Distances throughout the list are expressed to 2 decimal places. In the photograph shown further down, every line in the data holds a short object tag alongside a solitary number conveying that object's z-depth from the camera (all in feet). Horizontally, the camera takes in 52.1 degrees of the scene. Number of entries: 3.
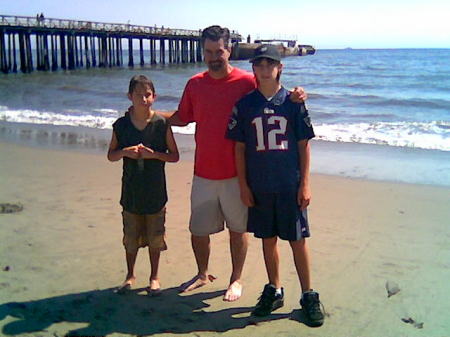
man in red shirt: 11.53
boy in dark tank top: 11.67
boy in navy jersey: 10.85
